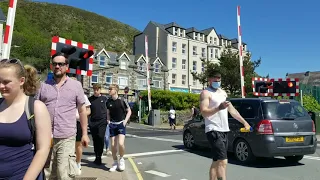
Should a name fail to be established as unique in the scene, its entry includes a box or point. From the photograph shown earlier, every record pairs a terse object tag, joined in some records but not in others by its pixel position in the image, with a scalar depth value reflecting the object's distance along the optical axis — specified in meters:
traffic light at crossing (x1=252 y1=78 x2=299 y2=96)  15.12
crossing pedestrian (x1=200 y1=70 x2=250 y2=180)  5.25
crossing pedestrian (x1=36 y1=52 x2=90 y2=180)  4.28
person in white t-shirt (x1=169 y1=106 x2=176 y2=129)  24.67
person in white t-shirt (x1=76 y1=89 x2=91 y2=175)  6.81
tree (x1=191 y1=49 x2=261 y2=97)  32.81
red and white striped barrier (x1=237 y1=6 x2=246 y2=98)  13.64
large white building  56.28
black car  8.06
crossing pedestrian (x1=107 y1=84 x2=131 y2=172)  7.22
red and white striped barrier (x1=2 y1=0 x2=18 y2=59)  5.00
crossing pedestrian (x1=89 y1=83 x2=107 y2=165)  7.73
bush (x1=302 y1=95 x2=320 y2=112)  20.76
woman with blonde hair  2.37
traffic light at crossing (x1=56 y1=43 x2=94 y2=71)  7.22
